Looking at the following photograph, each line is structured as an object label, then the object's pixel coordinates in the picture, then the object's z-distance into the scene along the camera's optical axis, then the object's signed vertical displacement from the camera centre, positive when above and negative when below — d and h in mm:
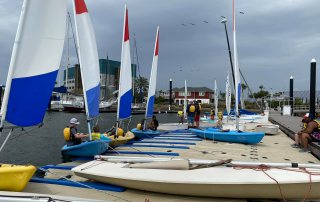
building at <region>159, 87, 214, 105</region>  90750 +2984
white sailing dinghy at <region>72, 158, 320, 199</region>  5410 -1385
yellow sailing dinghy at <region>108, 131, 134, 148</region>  12050 -1481
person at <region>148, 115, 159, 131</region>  17205 -1188
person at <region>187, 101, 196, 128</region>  18047 -529
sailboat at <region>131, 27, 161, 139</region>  16075 +241
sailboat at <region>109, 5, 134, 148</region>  12098 +674
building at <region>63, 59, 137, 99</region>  87200 +8829
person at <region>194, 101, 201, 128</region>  18153 -458
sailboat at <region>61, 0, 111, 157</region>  9398 +979
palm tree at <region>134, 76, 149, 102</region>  81312 +4388
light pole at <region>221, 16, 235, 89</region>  16891 +4578
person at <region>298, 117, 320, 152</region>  10648 -932
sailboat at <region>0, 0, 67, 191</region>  5637 +665
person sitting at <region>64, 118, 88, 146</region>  9680 -1027
